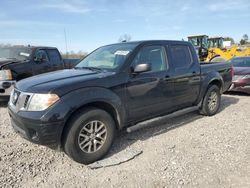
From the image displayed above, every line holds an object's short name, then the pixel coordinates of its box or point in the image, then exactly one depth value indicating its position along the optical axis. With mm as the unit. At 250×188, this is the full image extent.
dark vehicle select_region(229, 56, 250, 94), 6505
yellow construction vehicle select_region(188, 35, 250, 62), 12399
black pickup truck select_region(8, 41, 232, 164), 2587
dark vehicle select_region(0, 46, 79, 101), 5270
